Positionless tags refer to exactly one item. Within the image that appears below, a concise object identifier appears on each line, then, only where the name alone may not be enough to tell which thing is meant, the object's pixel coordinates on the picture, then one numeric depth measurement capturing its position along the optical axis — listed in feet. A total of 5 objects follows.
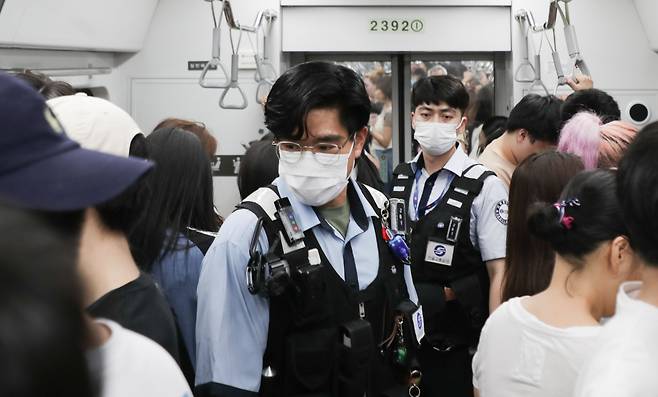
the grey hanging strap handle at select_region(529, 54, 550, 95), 18.43
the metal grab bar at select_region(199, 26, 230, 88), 15.53
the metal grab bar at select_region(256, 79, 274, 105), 17.44
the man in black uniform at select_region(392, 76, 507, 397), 9.78
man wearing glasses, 6.10
